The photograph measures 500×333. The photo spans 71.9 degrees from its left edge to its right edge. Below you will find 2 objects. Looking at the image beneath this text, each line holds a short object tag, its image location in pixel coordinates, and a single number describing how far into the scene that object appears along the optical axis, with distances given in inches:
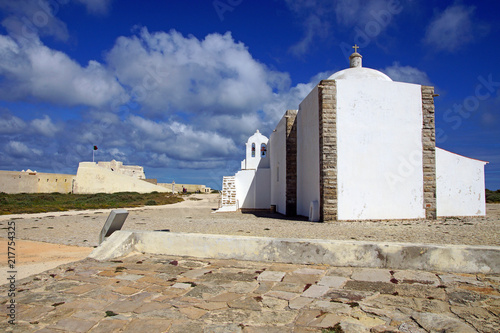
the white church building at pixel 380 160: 466.9
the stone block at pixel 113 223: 235.1
